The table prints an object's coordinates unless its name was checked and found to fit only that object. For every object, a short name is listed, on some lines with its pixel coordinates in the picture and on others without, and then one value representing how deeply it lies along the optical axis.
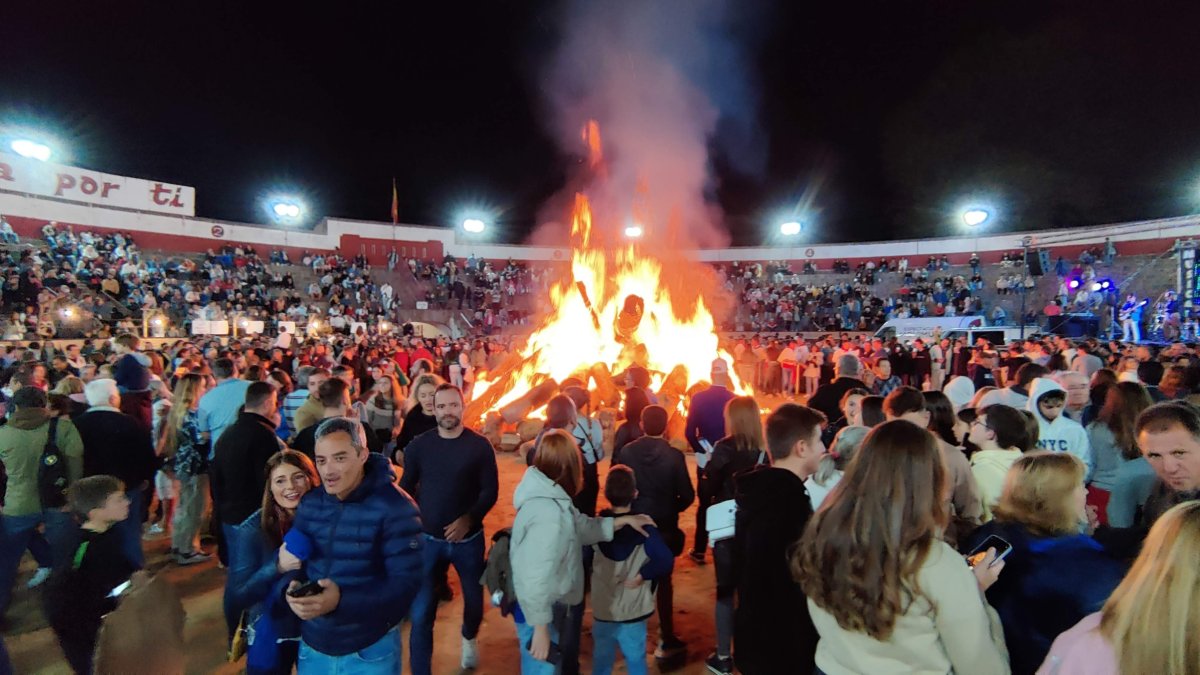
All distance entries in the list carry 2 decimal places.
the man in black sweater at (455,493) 4.19
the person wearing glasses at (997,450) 3.58
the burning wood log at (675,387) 11.95
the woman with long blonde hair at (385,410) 7.02
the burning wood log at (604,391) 12.51
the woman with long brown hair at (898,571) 1.92
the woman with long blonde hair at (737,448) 4.71
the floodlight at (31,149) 29.42
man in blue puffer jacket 2.76
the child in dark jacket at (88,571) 3.11
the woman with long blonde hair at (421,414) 5.83
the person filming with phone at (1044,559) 2.13
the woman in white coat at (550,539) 3.15
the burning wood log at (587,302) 15.21
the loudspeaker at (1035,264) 24.75
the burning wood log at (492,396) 11.95
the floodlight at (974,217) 42.33
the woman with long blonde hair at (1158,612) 1.40
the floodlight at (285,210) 41.69
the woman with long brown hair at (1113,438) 4.06
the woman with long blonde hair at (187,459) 5.81
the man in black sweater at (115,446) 4.88
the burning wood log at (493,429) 11.51
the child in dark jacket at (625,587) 3.62
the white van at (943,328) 24.43
